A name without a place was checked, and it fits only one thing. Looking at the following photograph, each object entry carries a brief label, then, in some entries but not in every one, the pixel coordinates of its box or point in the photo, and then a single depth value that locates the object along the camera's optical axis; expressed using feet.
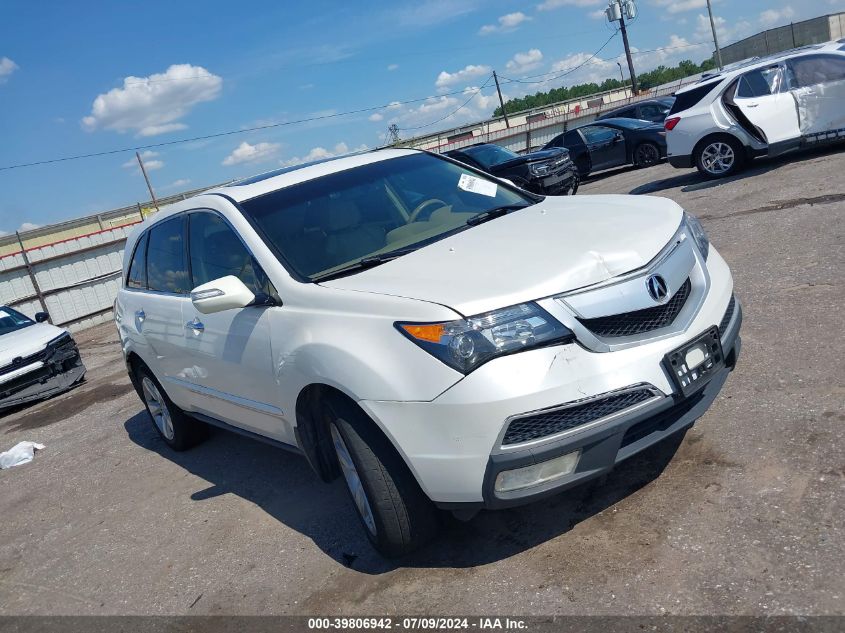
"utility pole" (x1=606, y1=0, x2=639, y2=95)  163.32
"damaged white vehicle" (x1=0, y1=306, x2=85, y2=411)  31.86
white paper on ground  23.40
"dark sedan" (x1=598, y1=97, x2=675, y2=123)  68.33
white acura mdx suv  9.52
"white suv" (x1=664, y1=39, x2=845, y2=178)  36.11
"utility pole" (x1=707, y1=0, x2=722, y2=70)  155.74
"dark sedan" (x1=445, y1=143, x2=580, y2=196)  48.98
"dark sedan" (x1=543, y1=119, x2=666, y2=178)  59.00
